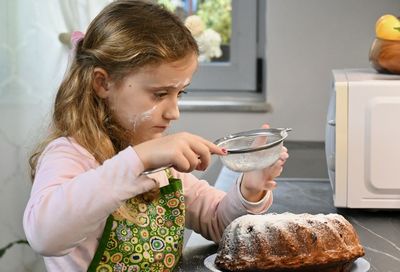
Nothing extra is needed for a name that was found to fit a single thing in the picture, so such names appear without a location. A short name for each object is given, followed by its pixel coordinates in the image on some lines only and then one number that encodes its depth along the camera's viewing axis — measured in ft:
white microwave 6.84
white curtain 7.27
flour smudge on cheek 5.56
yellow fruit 7.30
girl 5.14
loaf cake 5.31
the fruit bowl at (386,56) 7.28
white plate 5.48
